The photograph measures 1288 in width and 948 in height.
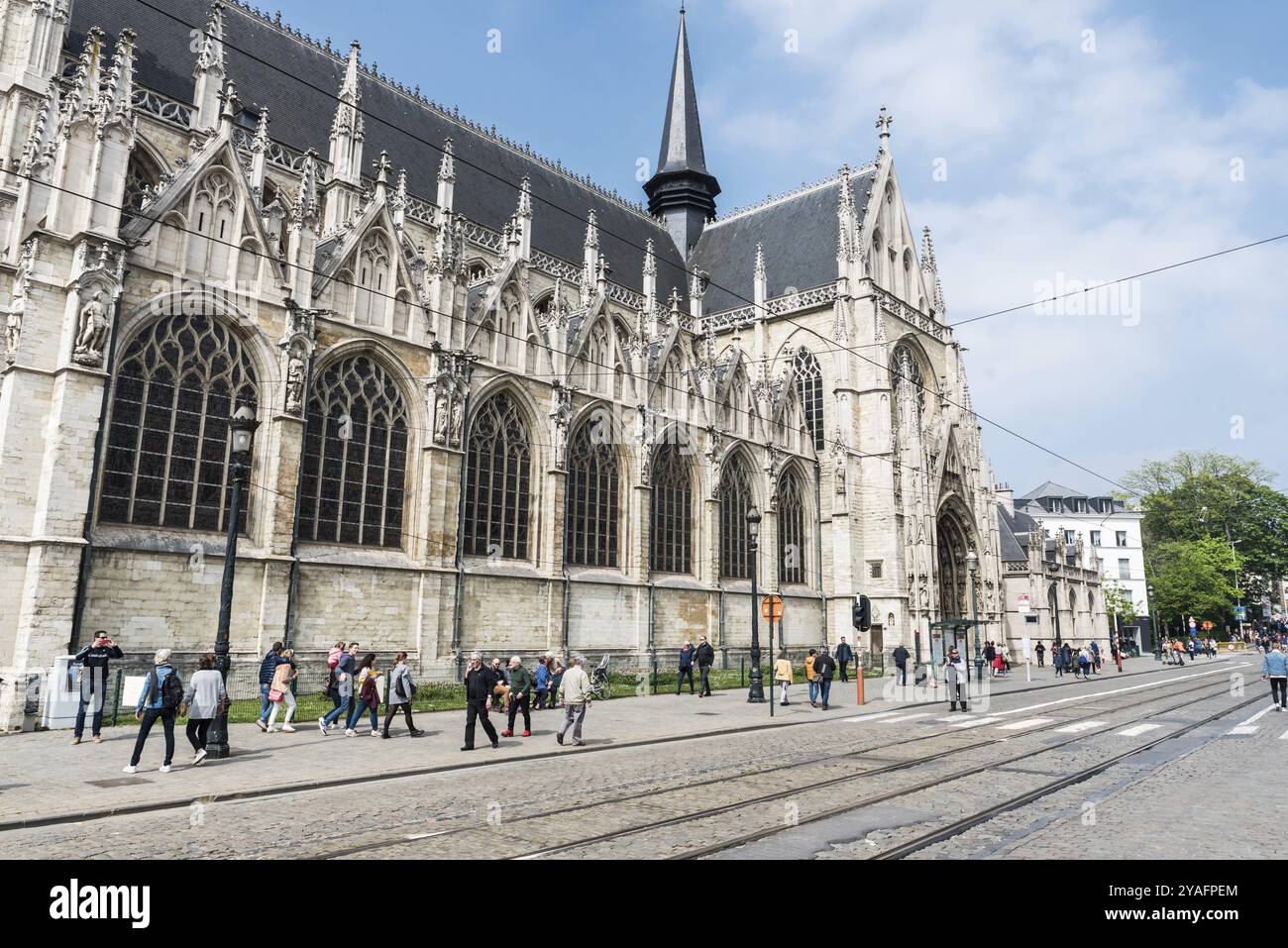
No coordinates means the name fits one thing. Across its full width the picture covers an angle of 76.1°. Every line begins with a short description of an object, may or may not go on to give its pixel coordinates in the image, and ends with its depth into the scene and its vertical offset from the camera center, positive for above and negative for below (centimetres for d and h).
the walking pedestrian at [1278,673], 1828 -89
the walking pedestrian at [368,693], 1439 -123
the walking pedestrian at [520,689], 1443 -114
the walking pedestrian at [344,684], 1462 -109
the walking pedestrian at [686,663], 2356 -103
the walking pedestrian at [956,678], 1980 -117
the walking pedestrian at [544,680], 1845 -122
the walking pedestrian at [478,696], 1269 -111
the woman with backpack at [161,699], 1038 -100
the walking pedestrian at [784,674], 2039 -113
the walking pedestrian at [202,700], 1087 -103
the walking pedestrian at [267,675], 1468 -97
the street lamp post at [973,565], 2720 +217
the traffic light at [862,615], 2489 +39
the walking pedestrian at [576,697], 1324 -115
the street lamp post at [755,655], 2088 -70
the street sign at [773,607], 2067 +49
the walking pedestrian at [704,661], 2247 -95
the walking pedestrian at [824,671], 2009 -104
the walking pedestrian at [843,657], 2818 -98
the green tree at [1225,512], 6962 +1014
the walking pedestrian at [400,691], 1408 -117
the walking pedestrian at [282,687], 1426 -112
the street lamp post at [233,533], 1166 +129
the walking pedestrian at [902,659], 2578 -94
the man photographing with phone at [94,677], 1274 -88
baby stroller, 2180 -155
